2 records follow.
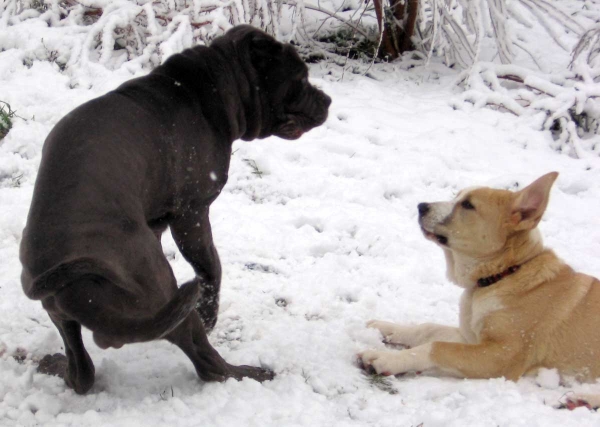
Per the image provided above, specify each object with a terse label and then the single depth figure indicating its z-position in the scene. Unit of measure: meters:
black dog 2.21
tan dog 3.12
